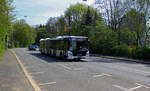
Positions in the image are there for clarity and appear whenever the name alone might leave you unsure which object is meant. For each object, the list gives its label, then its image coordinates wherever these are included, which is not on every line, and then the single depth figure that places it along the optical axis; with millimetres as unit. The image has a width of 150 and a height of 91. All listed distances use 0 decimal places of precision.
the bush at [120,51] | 17450
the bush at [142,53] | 14442
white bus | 12664
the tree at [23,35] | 60696
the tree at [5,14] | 9804
